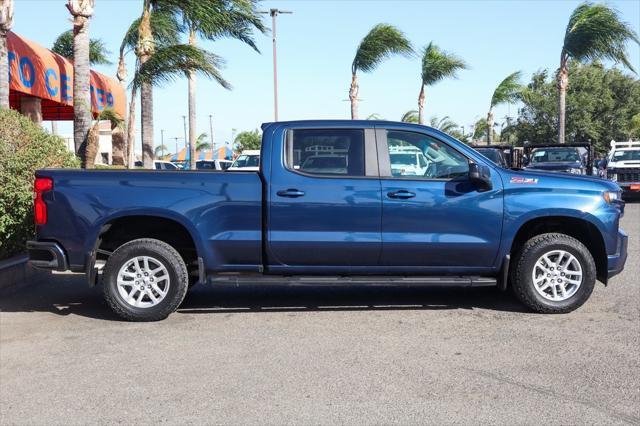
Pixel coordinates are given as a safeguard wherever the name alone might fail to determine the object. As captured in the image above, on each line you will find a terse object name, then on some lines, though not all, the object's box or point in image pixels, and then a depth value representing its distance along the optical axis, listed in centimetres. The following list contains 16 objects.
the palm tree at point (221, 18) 1676
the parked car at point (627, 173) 2062
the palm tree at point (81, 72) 1377
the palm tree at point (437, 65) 3403
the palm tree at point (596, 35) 2569
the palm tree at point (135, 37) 1945
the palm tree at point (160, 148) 10684
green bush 796
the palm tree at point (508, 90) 3912
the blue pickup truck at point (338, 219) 623
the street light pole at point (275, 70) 3400
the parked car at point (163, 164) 3481
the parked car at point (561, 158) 1914
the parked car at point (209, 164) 3406
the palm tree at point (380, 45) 2756
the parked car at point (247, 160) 2503
